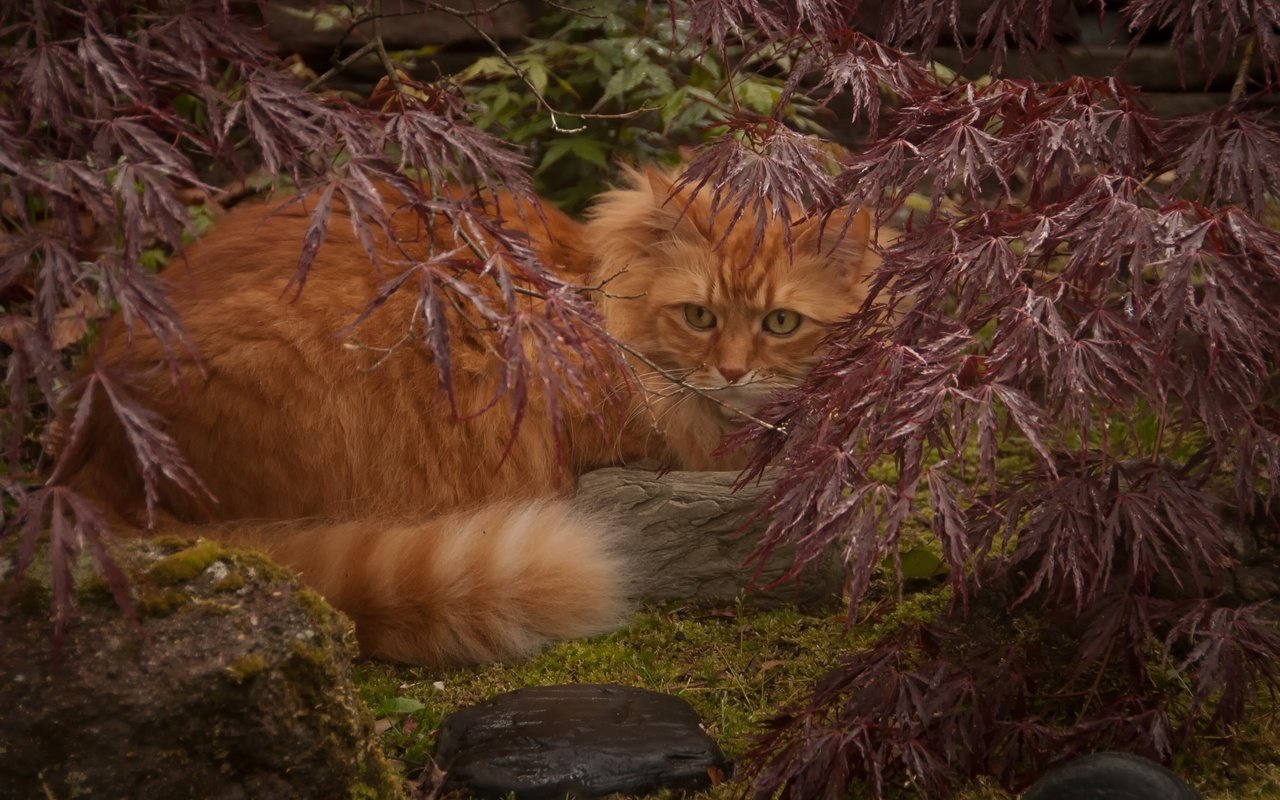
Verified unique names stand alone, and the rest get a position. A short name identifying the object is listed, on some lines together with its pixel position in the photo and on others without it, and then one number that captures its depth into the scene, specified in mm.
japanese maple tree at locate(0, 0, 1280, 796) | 1765
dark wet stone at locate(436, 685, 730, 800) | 2424
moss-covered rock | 2018
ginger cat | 2963
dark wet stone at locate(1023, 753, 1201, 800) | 1987
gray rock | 3396
